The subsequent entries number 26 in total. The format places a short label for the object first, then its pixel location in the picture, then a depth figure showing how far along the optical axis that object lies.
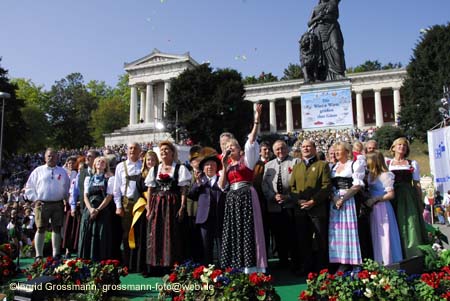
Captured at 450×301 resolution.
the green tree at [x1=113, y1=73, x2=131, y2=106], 78.00
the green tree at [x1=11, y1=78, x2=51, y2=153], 55.94
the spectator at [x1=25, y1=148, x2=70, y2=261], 6.84
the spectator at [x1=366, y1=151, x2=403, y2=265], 5.50
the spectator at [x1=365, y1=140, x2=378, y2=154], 6.53
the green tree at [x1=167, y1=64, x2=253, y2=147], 41.38
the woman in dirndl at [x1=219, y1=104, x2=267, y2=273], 5.11
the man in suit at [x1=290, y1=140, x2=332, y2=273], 5.67
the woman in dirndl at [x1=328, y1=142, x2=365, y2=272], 5.38
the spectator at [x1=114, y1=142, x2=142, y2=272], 6.45
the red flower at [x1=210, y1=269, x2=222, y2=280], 4.09
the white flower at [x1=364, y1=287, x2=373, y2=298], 3.85
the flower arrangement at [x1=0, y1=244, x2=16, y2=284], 5.97
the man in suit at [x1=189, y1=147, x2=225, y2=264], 5.88
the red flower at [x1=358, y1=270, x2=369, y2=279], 3.97
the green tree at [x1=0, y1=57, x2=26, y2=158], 38.19
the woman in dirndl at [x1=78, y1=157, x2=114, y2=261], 5.98
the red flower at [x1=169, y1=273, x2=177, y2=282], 4.38
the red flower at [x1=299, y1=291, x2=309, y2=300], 3.92
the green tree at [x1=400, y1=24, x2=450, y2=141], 32.97
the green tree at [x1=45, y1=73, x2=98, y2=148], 65.62
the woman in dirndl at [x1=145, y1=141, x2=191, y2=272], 5.73
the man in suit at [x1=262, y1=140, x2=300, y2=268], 6.46
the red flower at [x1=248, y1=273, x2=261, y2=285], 3.96
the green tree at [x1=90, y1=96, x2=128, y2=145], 66.06
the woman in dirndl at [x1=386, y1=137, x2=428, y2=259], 5.68
